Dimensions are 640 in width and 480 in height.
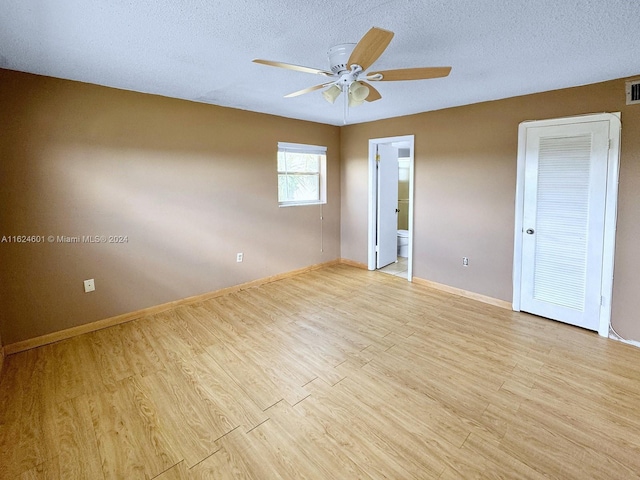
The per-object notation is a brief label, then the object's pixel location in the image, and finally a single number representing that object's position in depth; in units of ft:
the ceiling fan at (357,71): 5.58
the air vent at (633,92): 8.70
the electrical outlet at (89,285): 10.10
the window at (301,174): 15.38
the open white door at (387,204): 16.60
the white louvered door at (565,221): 9.55
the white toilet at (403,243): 19.97
